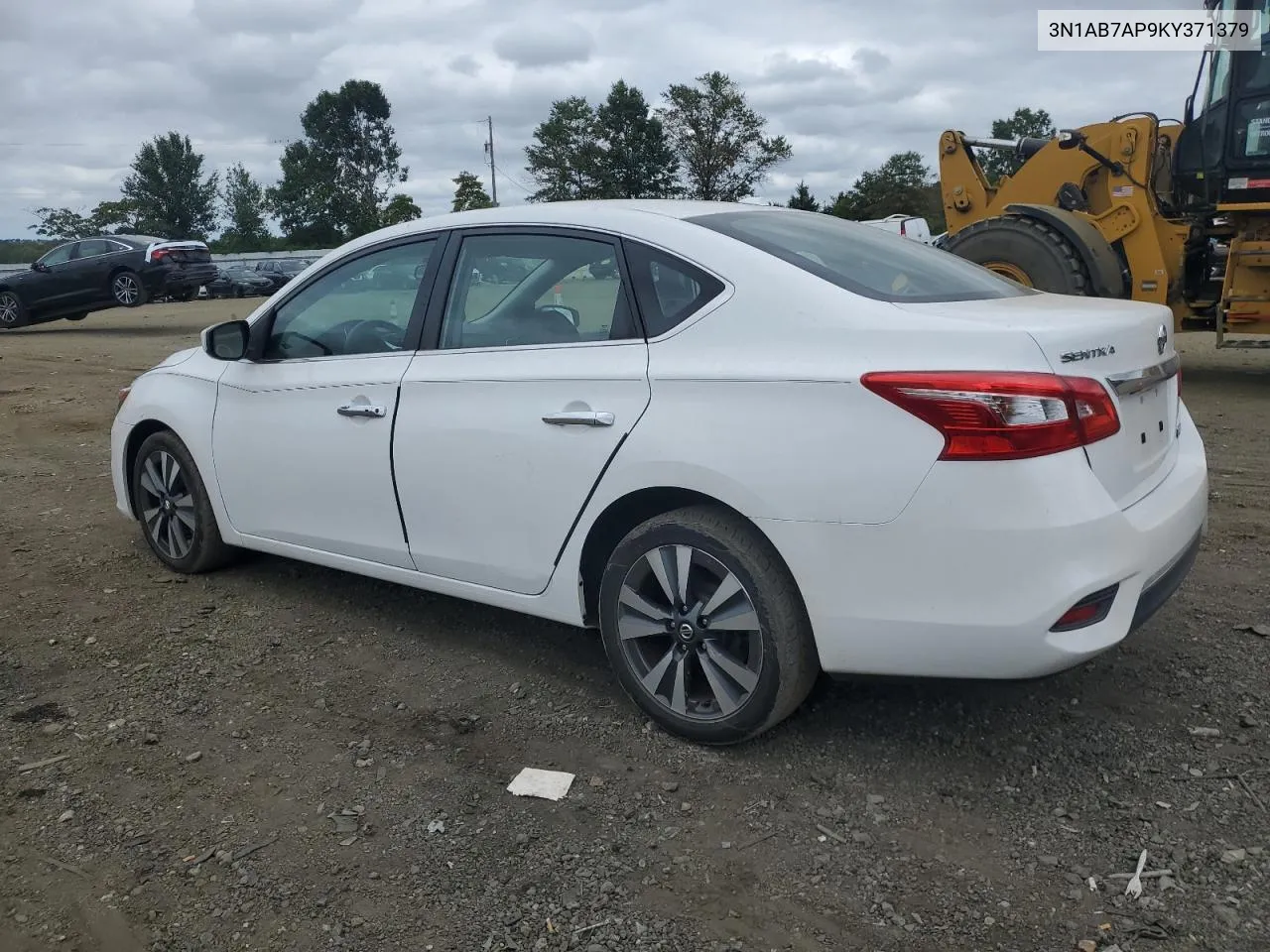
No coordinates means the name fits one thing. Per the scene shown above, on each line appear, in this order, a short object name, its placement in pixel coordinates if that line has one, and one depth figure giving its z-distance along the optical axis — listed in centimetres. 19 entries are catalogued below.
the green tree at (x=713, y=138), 6550
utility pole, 6247
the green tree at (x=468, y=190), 6628
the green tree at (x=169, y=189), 7138
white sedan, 265
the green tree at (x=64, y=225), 7162
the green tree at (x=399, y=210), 6850
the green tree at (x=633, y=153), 6525
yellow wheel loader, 927
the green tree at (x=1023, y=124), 7475
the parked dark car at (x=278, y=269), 3528
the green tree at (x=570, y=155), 6606
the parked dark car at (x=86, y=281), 1988
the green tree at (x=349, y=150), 7912
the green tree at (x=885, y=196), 6631
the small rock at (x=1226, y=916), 236
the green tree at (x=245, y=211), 7600
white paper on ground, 304
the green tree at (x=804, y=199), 5751
